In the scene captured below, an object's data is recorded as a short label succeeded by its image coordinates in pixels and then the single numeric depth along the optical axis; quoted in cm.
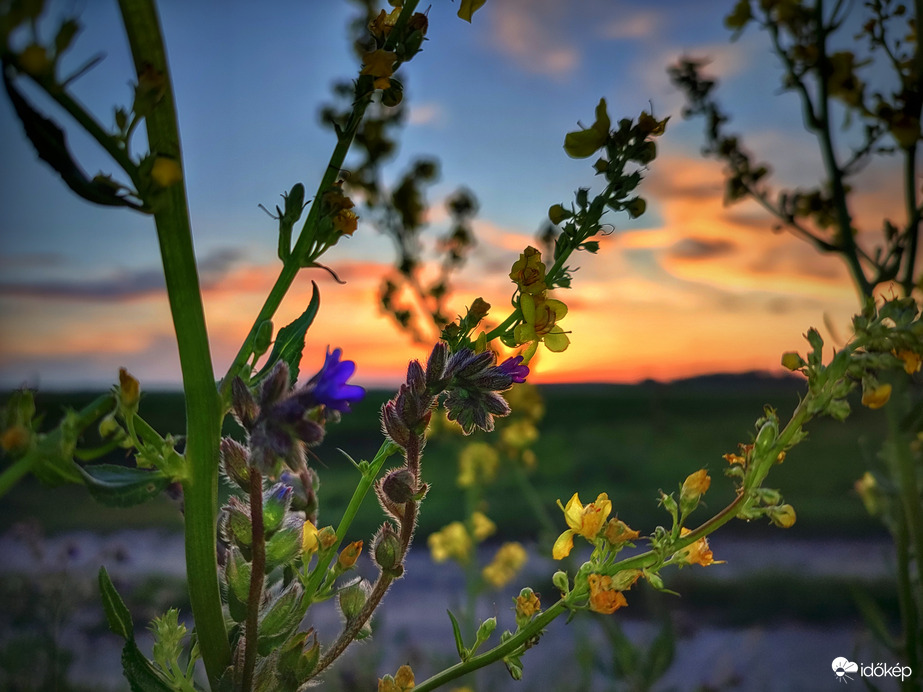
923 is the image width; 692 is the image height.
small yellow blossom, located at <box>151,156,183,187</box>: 25
